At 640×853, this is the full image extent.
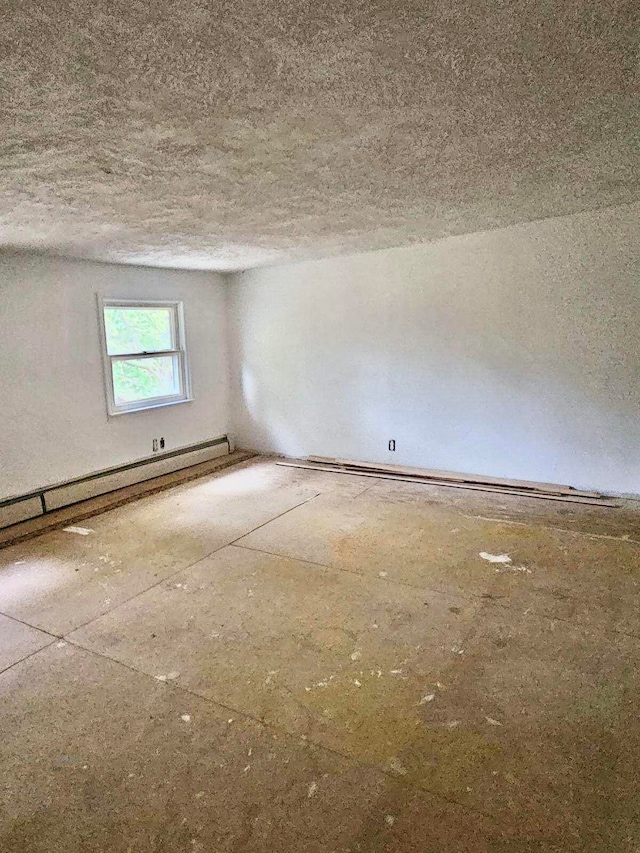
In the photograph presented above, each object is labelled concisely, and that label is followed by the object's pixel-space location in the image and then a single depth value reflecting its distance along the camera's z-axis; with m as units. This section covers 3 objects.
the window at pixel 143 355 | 5.00
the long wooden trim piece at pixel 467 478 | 4.43
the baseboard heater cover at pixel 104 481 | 4.21
